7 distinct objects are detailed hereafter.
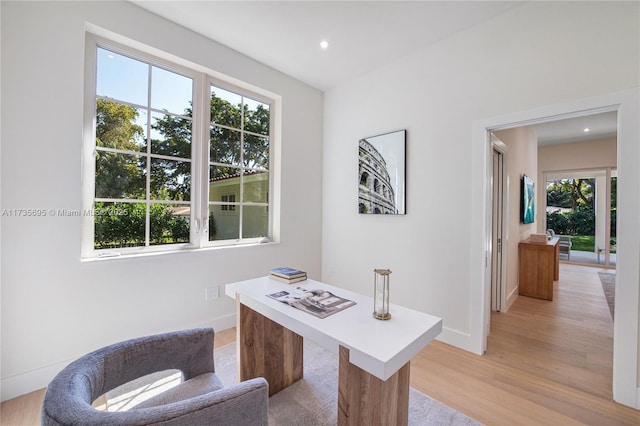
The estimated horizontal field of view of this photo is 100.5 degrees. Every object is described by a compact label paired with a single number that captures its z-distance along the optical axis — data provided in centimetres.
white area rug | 158
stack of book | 190
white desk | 106
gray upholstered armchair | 75
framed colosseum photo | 286
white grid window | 215
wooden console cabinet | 375
